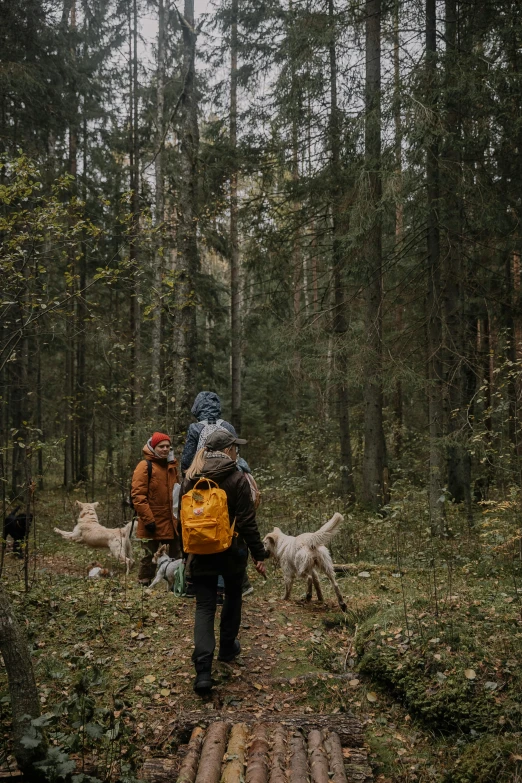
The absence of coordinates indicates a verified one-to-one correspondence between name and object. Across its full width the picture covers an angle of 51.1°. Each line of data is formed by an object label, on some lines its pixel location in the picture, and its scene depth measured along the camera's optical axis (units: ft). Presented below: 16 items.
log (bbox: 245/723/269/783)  10.69
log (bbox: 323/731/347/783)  10.78
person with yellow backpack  14.67
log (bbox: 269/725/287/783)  10.69
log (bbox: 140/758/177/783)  11.18
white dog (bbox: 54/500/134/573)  31.58
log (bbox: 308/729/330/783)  10.71
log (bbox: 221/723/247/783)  10.70
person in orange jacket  24.72
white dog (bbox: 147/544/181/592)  23.90
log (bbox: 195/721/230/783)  10.70
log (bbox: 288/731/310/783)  10.66
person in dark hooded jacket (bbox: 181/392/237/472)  19.33
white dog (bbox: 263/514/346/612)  20.92
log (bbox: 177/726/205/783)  10.70
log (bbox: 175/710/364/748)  12.57
